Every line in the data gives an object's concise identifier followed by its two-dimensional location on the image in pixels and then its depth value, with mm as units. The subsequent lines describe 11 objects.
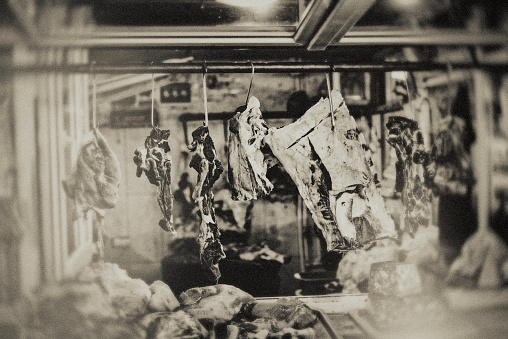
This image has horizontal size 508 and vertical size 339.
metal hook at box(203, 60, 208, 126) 2379
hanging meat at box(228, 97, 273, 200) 2389
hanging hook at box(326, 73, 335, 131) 2463
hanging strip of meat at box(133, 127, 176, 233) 2438
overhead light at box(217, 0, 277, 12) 2052
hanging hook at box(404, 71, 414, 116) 2949
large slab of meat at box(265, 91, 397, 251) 2381
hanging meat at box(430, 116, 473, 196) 2842
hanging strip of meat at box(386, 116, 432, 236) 2625
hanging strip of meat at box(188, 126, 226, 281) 2387
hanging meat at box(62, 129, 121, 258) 2496
